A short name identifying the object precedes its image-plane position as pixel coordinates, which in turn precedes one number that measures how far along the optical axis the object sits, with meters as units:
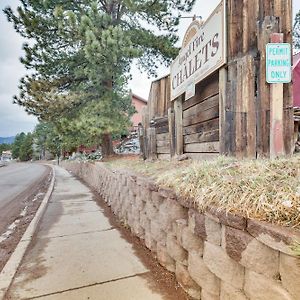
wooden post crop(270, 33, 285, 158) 2.79
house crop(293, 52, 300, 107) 5.49
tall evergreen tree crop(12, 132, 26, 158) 86.94
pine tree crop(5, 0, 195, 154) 10.05
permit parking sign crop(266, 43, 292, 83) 2.79
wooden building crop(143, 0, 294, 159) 2.87
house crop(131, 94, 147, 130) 33.06
